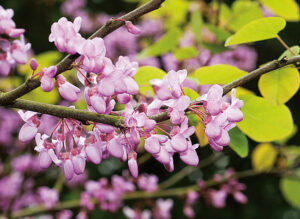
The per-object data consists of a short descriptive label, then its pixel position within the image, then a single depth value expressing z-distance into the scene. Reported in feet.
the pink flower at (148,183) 3.27
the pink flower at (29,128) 1.80
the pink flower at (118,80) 1.72
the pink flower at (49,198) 3.15
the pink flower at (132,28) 1.76
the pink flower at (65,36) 1.72
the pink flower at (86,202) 3.01
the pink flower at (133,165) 1.80
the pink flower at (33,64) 1.77
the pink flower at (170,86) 1.75
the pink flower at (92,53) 1.70
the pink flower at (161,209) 3.30
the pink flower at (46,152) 1.81
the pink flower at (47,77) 1.72
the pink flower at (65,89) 1.76
